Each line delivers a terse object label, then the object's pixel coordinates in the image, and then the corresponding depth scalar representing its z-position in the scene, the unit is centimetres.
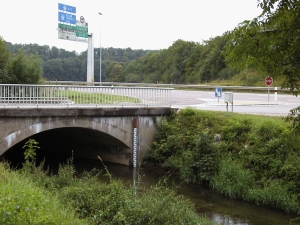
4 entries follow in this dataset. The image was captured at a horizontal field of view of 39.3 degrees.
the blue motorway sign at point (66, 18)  2842
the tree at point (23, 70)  2227
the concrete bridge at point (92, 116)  1464
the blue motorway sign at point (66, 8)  2866
